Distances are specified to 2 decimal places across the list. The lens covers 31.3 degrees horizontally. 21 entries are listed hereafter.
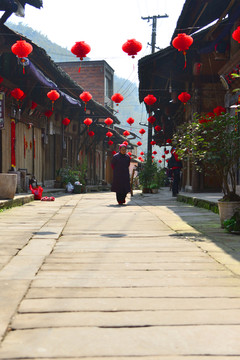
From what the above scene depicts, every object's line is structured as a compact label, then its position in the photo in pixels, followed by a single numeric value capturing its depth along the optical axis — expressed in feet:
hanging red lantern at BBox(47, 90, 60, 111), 45.03
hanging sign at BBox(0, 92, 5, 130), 33.09
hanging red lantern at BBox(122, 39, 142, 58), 30.94
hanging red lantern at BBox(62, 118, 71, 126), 63.49
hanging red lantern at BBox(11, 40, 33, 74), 30.25
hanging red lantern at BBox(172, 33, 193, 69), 29.45
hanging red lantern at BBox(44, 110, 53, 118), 52.90
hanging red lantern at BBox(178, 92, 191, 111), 42.03
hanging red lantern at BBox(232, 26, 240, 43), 22.99
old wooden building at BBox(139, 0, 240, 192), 30.71
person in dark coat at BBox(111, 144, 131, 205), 35.76
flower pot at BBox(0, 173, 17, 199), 29.68
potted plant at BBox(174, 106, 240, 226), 18.61
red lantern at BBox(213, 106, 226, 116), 36.82
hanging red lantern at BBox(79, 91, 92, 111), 51.53
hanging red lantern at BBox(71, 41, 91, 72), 32.78
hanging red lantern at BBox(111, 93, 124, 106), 51.55
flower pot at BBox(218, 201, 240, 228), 18.83
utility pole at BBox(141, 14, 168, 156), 81.15
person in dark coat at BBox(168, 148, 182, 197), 44.37
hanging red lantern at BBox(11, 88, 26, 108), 37.83
